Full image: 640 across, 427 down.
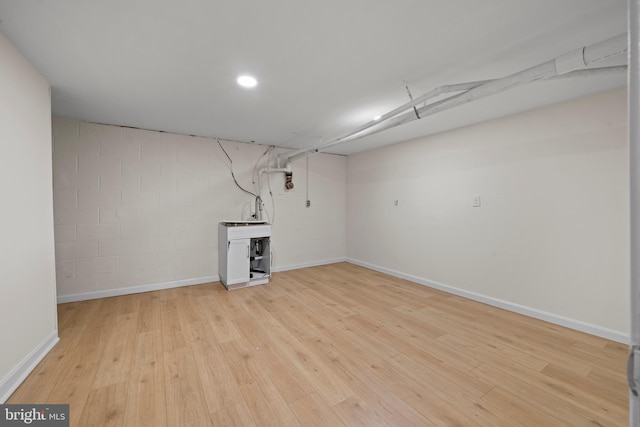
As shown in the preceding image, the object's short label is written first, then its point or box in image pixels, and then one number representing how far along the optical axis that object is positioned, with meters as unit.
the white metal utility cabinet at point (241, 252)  3.63
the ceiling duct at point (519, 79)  1.42
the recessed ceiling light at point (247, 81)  2.12
